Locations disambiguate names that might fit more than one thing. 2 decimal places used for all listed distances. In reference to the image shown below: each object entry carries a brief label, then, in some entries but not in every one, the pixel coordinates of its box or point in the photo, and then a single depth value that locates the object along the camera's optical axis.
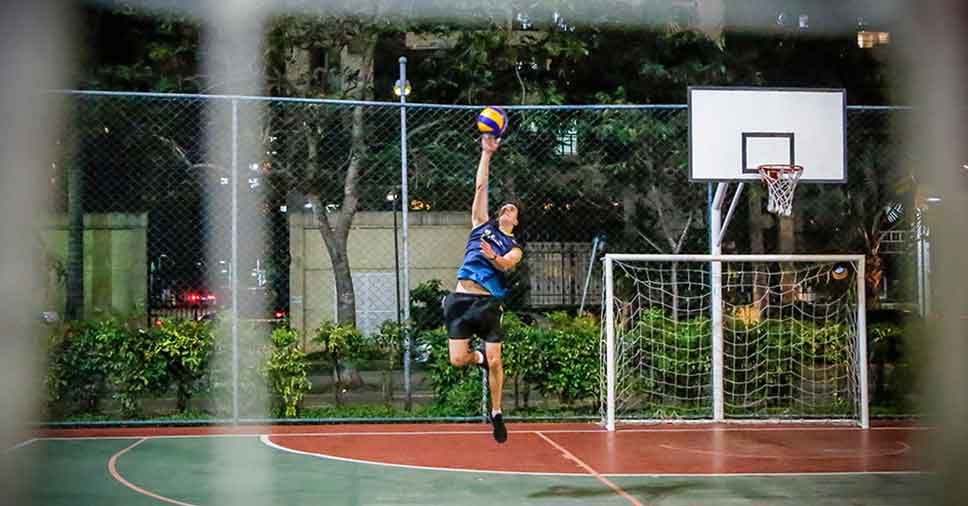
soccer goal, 7.73
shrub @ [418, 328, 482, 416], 7.72
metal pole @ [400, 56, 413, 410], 7.29
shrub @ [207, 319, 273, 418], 7.23
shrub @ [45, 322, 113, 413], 7.35
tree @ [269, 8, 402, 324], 8.81
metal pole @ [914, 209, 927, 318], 6.35
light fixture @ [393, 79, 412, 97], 7.59
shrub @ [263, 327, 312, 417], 7.61
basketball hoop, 6.89
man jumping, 5.09
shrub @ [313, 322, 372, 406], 7.89
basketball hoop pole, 7.50
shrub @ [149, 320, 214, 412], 7.53
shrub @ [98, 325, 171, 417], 7.47
